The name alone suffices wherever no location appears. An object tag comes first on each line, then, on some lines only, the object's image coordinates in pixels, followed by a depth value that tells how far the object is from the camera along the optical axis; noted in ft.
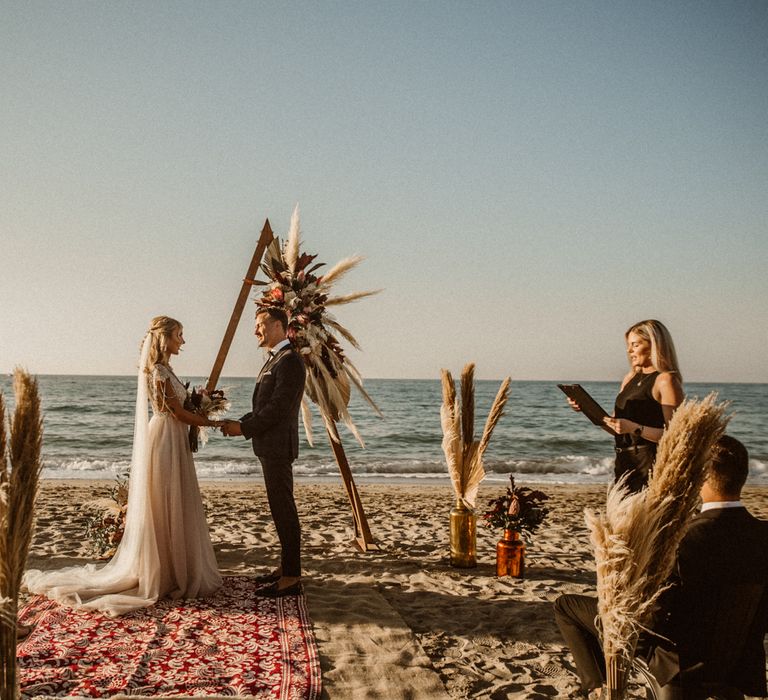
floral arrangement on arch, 18.84
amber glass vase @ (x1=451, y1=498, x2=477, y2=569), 19.26
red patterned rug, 11.02
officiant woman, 13.24
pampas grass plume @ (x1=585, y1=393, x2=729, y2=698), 5.49
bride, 15.76
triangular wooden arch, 18.52
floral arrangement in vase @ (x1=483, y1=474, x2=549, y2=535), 18.06
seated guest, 7.44
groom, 16.19
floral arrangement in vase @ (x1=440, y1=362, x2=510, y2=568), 19.26
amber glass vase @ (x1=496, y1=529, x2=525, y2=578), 18.34
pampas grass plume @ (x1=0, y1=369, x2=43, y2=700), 5.79
